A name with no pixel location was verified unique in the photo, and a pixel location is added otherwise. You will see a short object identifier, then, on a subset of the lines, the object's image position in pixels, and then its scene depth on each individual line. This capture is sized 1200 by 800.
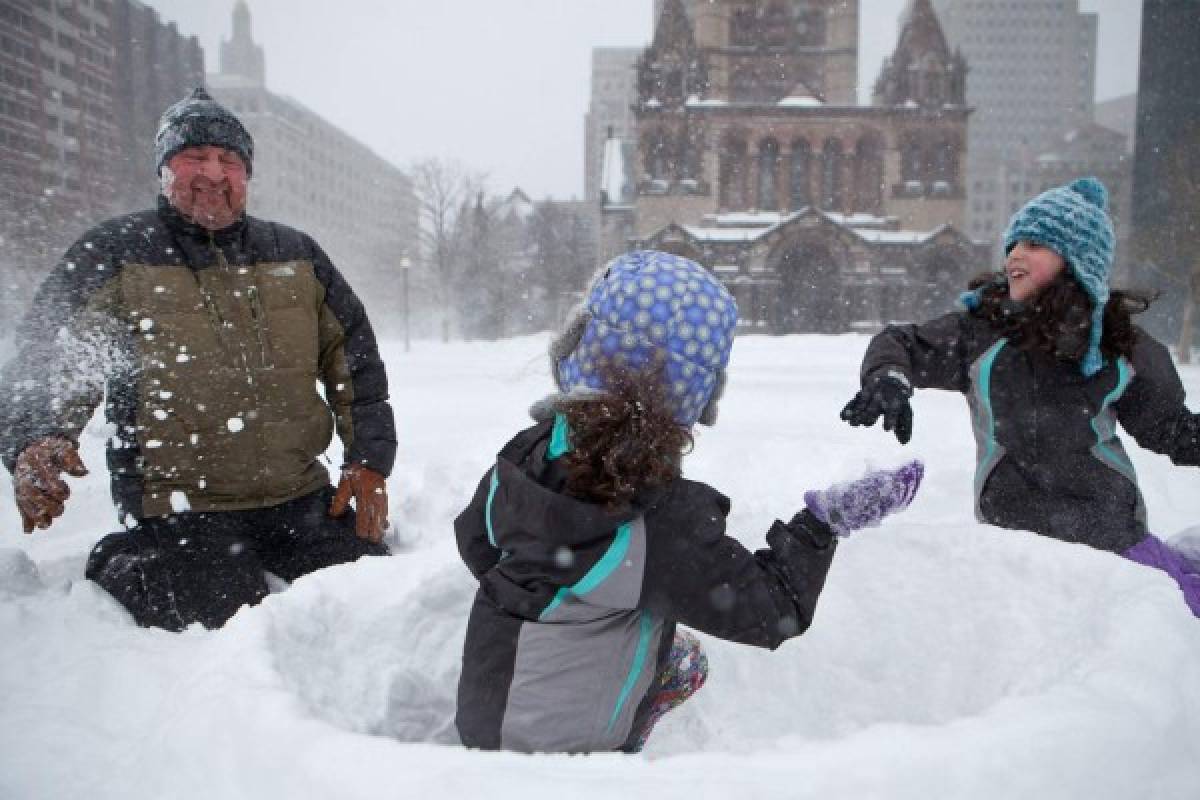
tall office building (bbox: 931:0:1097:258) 100.25
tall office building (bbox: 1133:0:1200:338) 24.47
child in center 1.39
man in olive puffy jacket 2.51
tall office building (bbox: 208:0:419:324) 54.38
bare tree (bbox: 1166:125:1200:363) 23.70
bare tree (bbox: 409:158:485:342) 42.28
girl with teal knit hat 2.35
